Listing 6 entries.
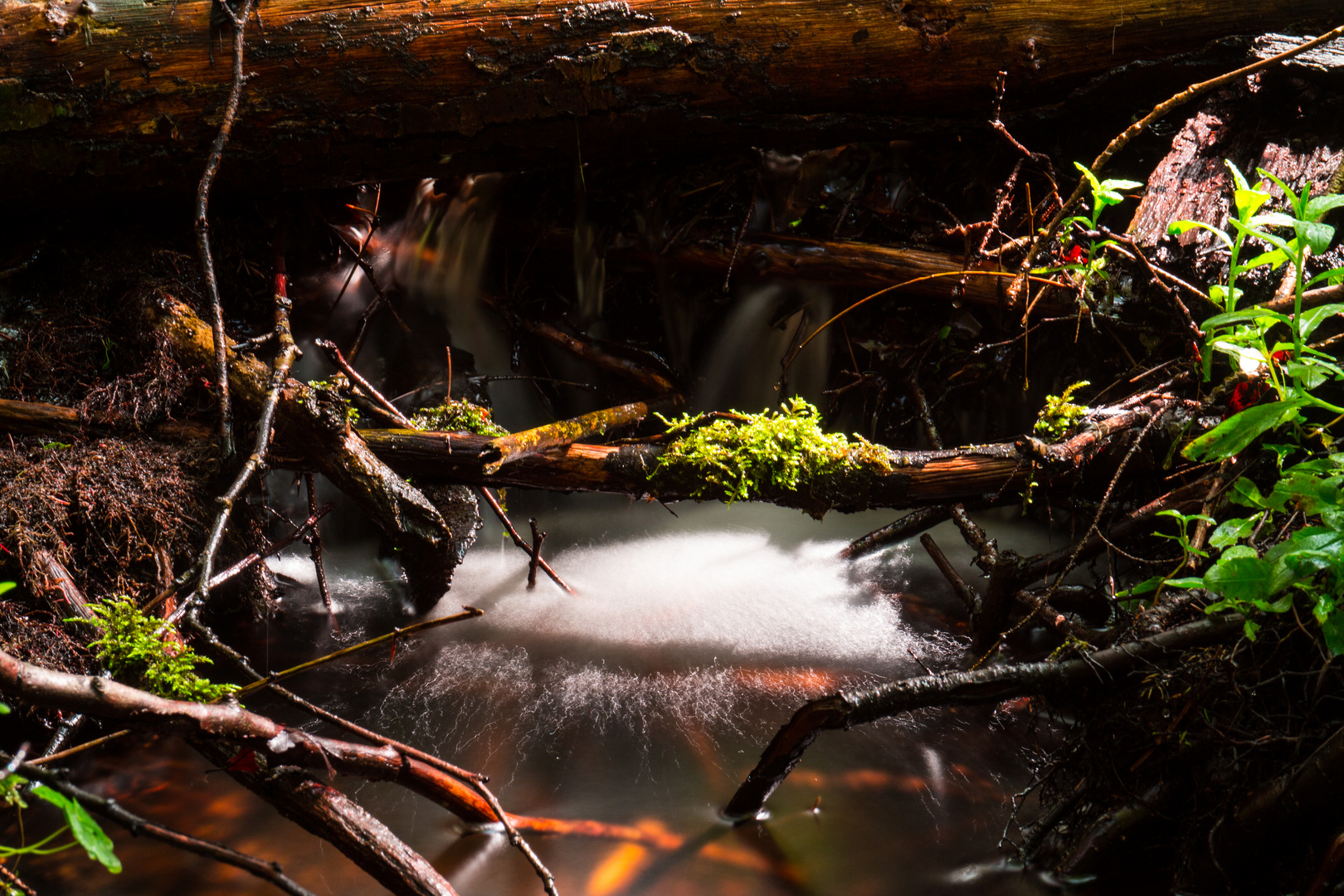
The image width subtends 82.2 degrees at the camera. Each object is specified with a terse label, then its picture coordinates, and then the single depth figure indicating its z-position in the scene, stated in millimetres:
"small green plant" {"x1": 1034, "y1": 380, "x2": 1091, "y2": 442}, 2785
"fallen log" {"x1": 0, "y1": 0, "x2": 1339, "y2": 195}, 3396
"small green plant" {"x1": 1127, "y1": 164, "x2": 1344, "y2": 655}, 1631
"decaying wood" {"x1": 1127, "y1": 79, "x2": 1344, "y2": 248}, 3162
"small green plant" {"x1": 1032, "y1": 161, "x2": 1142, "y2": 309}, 2475
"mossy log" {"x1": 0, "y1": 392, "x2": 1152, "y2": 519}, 2785
